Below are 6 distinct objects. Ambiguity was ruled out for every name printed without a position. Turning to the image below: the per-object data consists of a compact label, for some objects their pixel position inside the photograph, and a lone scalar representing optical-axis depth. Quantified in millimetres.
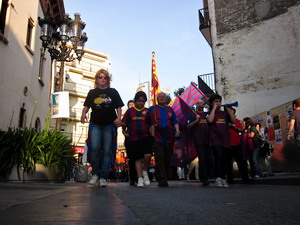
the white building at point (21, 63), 11719
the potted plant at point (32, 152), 6457
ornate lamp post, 10156
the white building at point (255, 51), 17047
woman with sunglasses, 5223
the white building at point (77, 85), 43406
